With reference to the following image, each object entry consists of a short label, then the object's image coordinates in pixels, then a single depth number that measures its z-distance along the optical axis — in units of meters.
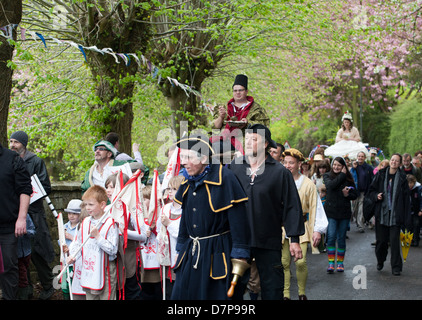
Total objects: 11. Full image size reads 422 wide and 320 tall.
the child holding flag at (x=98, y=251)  6.73
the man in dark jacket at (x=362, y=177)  16.70
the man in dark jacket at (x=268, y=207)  6.62
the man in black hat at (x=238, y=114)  8.86
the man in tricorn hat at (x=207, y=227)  5.44
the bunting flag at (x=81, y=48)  8.12
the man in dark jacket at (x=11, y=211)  7.09
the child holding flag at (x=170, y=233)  7.50
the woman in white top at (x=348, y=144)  17.62
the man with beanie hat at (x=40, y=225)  8.41
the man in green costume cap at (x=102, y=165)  8.85
